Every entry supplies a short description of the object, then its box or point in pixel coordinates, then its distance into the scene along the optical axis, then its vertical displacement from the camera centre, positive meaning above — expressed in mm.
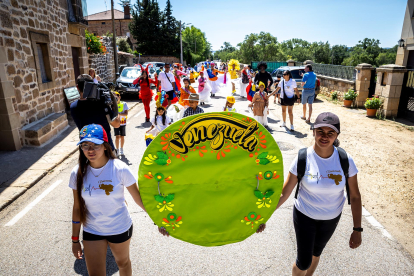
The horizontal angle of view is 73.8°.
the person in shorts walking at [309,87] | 9992 -839
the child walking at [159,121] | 6026 -1186
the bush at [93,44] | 15367 +1252
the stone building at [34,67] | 7152 +9
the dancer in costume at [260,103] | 8534 -1164
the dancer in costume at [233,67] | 21022 -175
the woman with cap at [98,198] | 2426 -1129
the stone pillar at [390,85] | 10258 -863
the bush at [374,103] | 10883 -1549
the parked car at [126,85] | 16516 -1085
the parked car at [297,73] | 15609 -531
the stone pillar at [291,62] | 23281 +148
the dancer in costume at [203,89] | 14548 -1226
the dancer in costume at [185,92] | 9535 -902
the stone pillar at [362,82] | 12281 -843
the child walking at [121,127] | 6605 -1445
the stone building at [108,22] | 59375 +9421
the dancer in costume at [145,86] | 9859 -695
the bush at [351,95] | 12906 -1456
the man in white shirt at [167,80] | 10812 -556
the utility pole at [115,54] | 20520 +857
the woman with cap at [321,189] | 2484 -1127
